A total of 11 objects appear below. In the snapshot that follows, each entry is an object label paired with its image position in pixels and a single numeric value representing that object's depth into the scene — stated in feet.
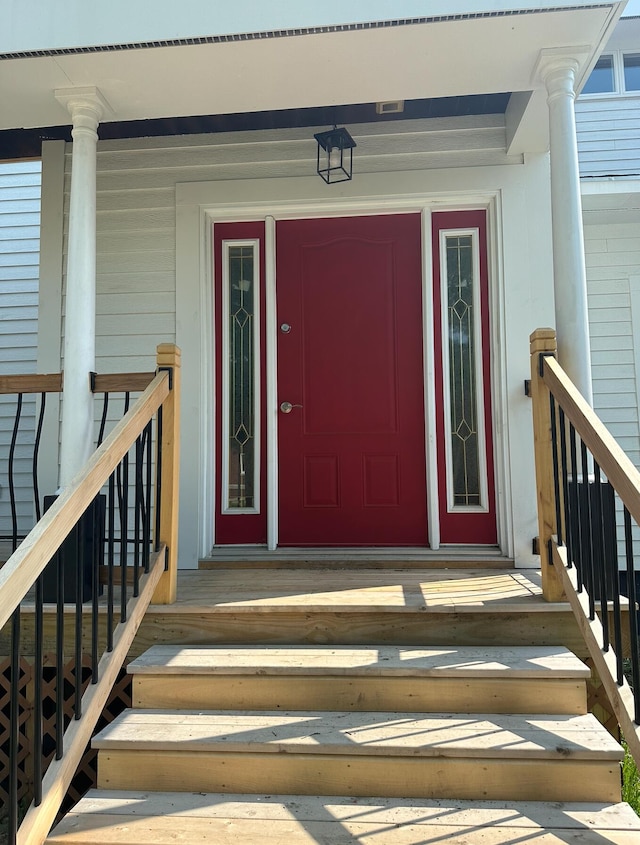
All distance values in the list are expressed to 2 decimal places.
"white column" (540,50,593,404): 8.84
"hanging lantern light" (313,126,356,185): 11.61
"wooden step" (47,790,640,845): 5.40
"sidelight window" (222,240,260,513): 12.33
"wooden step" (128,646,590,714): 6.93
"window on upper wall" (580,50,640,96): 17.44
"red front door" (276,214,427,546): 12.13
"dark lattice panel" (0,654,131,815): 8.71
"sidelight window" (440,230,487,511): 11.91
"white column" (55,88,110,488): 9.49
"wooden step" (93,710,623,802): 6.02
